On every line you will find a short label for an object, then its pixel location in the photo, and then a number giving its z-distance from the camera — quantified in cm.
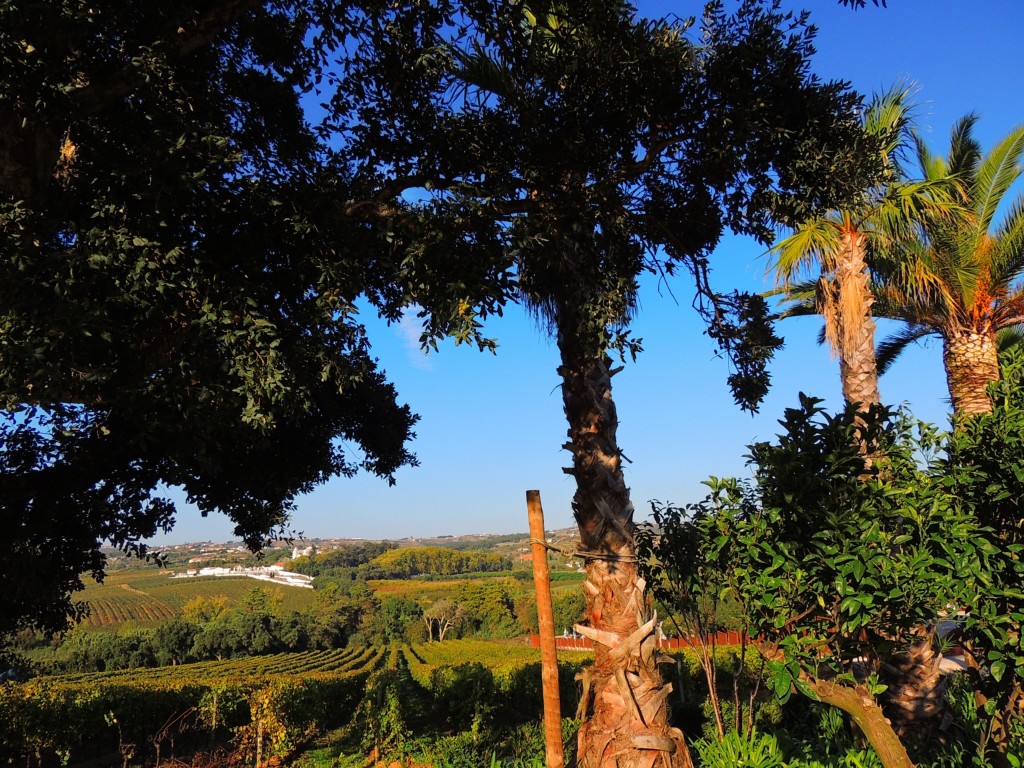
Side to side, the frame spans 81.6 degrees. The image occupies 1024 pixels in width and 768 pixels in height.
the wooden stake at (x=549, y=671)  404
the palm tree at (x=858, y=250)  825
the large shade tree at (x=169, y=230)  367
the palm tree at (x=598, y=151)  473
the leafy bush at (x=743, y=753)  504
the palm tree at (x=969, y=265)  949
